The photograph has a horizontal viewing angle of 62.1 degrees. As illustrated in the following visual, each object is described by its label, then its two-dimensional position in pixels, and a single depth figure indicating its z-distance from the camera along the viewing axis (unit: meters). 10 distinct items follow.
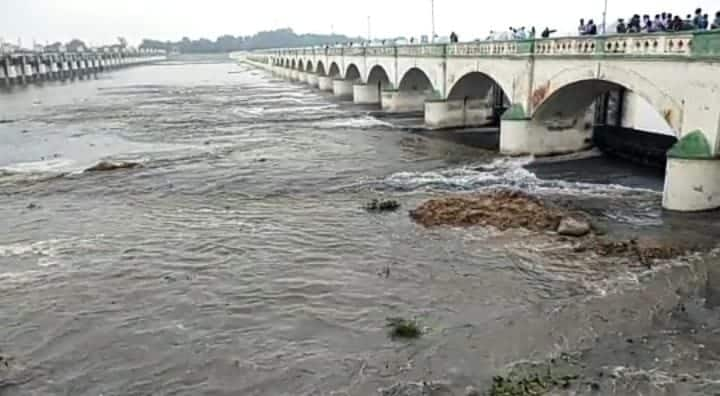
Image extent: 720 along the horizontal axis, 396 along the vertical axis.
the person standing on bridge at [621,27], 22.35
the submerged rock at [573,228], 15.95
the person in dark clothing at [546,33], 26.56
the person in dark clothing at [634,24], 21.88
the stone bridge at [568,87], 16.80
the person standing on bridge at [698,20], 18.77
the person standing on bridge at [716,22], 17.75
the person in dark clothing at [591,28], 24.86
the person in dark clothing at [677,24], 19.39
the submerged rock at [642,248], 14.27
